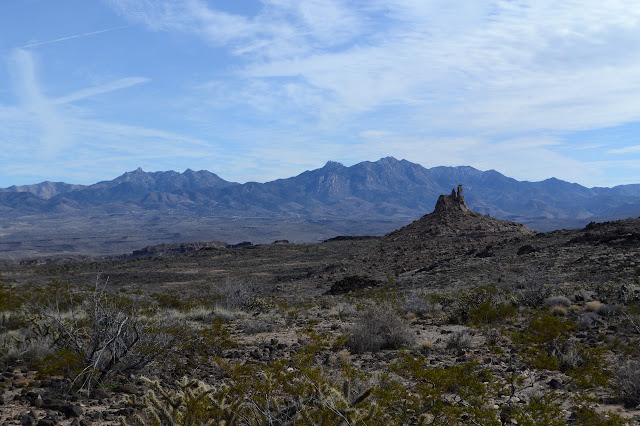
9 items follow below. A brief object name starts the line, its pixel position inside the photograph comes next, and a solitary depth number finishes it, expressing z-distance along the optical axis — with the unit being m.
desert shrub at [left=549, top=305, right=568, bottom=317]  12.62
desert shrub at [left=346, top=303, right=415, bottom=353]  10.25
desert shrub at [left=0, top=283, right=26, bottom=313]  11.92
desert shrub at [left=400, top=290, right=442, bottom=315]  15.23
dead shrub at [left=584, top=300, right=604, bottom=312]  12.92
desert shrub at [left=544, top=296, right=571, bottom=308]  13.80
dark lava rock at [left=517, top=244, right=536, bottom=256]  30.15
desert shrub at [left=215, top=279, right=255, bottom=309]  18.37
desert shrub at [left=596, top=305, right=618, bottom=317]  12.08
